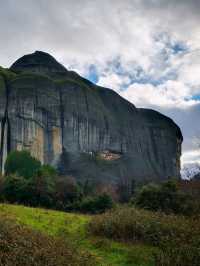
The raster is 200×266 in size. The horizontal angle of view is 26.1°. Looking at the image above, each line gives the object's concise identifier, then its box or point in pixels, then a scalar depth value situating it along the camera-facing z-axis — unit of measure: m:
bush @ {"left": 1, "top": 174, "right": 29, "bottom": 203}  34.31
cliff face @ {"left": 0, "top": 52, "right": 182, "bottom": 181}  105.81
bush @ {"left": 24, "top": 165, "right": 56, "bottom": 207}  34.34
